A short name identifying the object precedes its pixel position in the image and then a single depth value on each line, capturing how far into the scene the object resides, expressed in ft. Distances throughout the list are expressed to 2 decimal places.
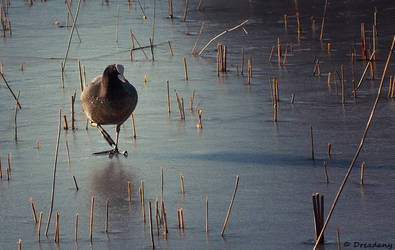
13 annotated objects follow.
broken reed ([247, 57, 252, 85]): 69.29
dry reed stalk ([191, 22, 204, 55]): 83.45
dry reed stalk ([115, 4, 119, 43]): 92.84
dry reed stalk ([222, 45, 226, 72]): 74.38
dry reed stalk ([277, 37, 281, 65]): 78.71
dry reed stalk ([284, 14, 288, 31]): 95.90
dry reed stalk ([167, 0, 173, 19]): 107.14
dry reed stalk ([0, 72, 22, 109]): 61.45
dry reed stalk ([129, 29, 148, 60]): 84.82
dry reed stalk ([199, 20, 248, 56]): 82.17
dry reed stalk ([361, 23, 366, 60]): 76.54
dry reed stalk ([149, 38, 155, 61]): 81.05
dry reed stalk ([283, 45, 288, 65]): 76.89
